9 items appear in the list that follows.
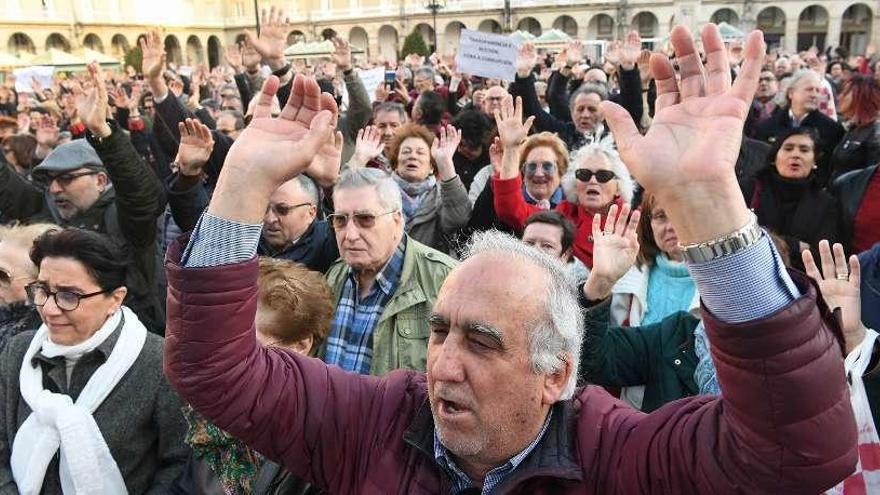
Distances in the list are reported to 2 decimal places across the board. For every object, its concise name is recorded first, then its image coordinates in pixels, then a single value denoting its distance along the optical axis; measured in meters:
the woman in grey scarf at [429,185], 3.82
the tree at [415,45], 35.00
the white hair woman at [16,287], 2.89
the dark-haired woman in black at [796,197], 3.94
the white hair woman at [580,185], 3.70
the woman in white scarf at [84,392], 2.28
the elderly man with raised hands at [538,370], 1.08
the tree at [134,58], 31.81
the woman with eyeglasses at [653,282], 2.79
